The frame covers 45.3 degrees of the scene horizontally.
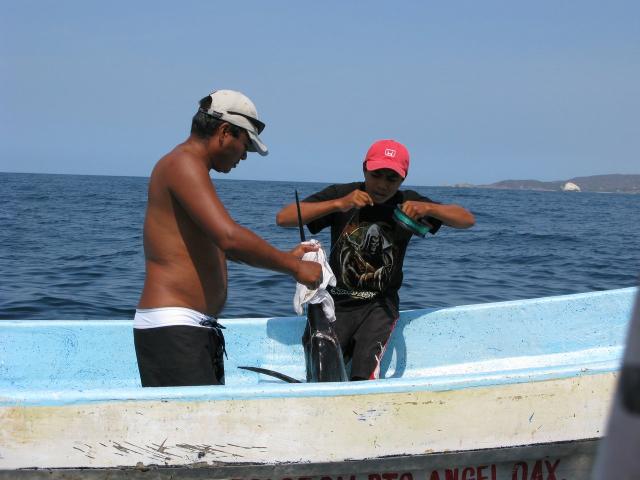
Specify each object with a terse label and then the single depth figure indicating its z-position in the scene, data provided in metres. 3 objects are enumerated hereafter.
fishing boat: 3.11
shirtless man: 3.15
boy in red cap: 4.32
